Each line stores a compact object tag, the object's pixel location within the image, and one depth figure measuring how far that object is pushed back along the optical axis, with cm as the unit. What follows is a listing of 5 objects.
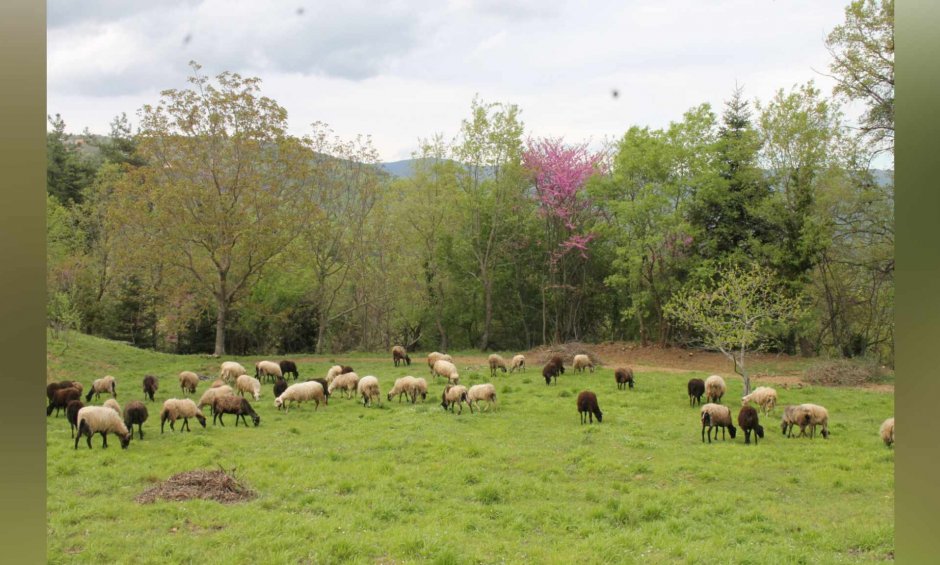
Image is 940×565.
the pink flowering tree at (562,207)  3241
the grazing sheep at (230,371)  1972
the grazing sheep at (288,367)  2153
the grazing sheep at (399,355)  2522
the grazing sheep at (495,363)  2212
